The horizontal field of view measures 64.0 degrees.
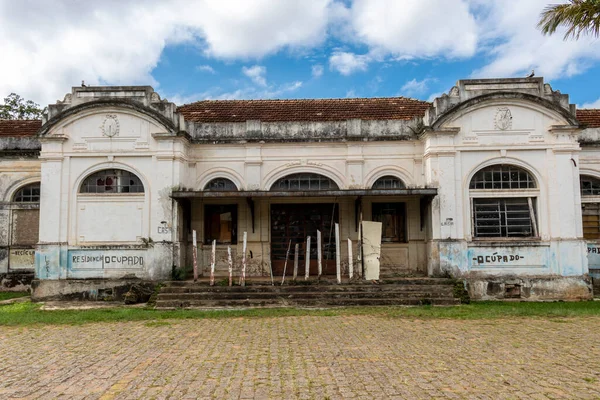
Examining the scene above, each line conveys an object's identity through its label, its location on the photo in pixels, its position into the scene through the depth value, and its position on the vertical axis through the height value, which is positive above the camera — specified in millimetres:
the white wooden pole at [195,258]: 12203 -312
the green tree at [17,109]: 24078 +7030
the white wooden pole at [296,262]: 12641 -484
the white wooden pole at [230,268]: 11725 -562
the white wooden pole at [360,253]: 12827 -270
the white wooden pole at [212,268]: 11783 -553
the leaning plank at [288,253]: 13344 -258
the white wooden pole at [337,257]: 12142 -352
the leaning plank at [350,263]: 12198 -508
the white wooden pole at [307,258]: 12312 -382
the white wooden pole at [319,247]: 12324 -91
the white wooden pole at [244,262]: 11948 -440
